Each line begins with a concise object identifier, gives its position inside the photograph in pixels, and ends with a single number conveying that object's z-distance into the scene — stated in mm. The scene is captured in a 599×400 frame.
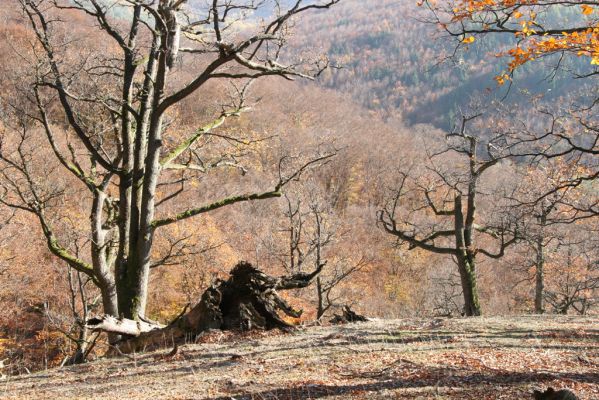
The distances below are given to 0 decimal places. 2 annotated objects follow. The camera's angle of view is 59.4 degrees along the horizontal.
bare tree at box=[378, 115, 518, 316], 15734
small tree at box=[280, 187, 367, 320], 22000
